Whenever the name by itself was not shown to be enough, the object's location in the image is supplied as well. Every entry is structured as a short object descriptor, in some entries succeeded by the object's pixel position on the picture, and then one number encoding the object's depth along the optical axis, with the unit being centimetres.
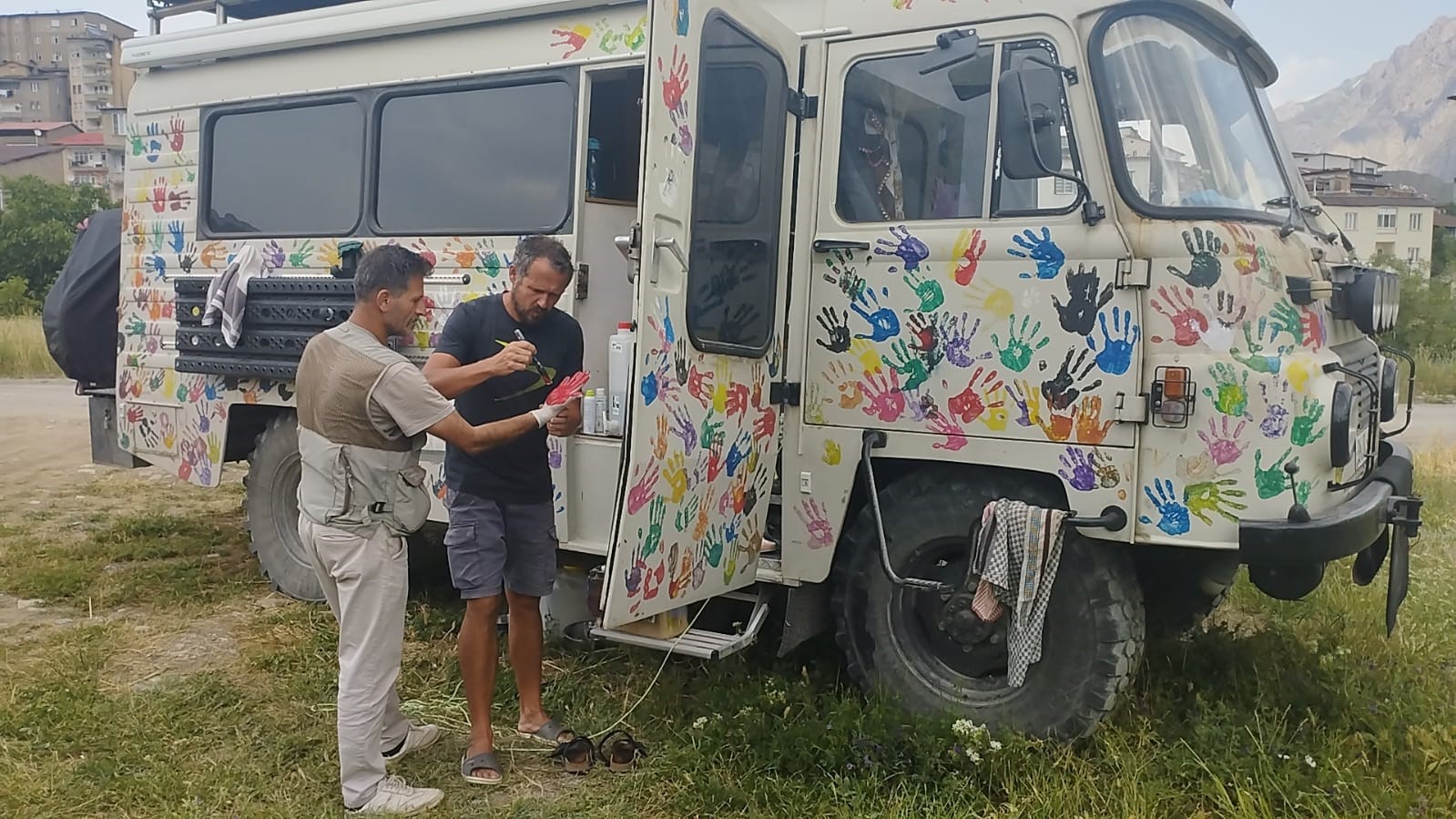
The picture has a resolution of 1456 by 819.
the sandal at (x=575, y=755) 389
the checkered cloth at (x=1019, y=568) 378
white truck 363
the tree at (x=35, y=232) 4041
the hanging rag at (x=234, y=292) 543
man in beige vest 344
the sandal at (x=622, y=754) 393
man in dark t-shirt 380
